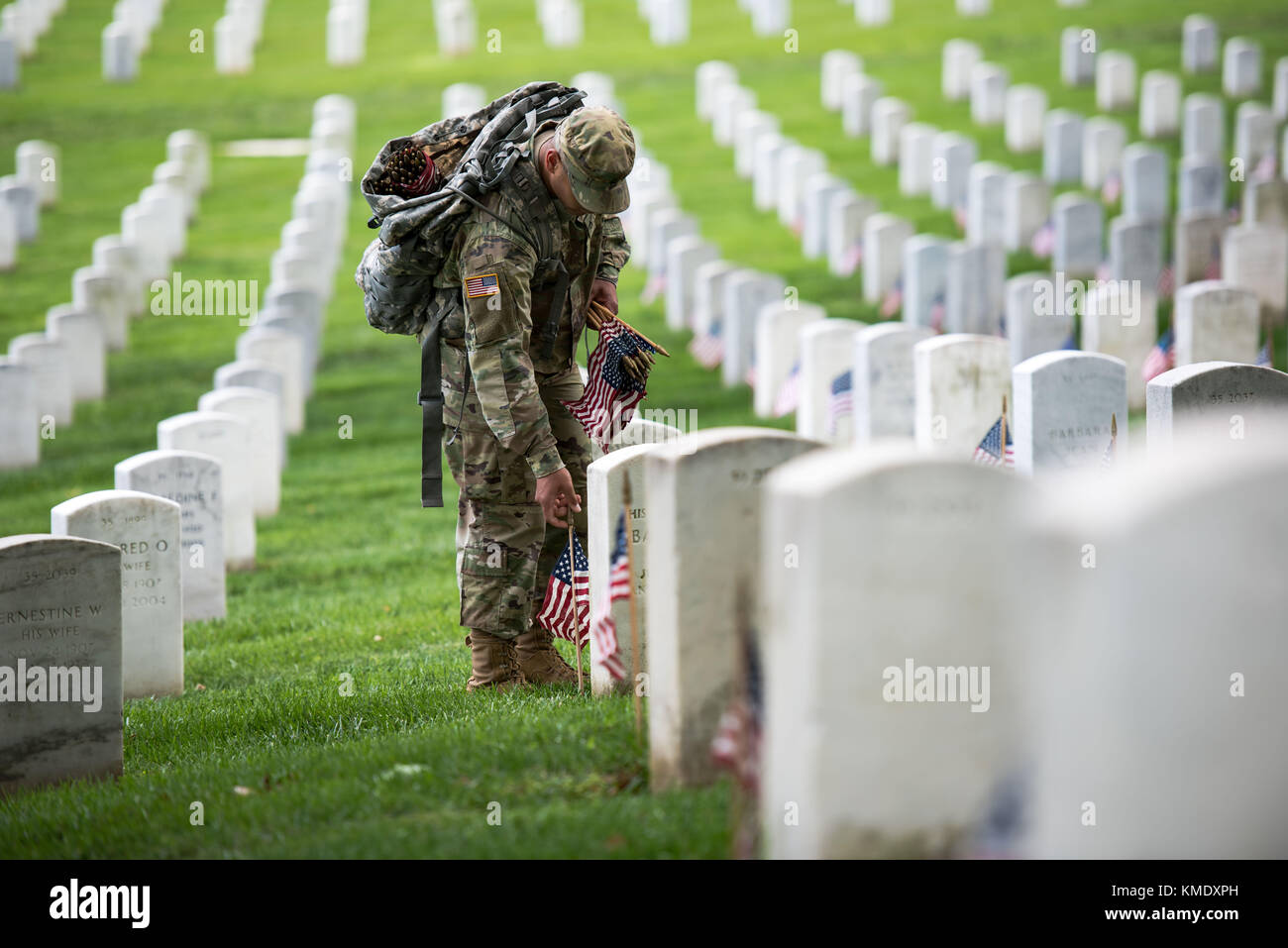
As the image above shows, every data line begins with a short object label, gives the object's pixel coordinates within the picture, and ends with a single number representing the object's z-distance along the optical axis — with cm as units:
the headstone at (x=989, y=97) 2345
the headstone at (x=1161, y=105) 2145
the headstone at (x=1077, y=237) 1633
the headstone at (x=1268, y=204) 1589
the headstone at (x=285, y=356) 1348
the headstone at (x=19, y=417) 1272
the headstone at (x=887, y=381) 1023
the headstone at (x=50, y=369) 1357
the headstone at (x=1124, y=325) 1249
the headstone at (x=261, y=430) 1090
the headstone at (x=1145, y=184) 1789
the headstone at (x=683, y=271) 1686
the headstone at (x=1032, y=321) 1281
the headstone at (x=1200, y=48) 2389
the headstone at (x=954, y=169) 1994
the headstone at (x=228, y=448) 970
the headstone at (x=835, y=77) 2592
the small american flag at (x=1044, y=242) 1720
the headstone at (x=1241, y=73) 2227
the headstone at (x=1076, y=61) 2445
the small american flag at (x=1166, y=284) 1512
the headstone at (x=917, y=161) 2084
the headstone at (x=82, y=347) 1489
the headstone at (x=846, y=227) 1836
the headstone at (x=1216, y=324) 1105
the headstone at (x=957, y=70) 2506
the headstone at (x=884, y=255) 1677
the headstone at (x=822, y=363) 1191
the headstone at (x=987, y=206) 1806
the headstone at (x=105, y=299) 1658
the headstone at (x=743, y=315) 1455
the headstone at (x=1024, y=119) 2205
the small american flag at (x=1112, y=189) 1923
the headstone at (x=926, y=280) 1510
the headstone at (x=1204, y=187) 1731
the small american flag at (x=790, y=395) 1216
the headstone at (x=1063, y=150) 2050
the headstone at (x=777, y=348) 1350
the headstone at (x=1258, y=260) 1383
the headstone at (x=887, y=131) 2267
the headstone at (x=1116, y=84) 2308
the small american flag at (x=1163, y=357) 1147
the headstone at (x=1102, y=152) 1992
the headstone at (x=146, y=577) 698
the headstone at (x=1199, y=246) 1502
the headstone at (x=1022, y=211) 1791
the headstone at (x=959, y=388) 925
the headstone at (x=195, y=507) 841
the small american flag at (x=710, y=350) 1521
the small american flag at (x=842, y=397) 1094
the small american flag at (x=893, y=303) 1595
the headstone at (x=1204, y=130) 1988
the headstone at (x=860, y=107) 2425
